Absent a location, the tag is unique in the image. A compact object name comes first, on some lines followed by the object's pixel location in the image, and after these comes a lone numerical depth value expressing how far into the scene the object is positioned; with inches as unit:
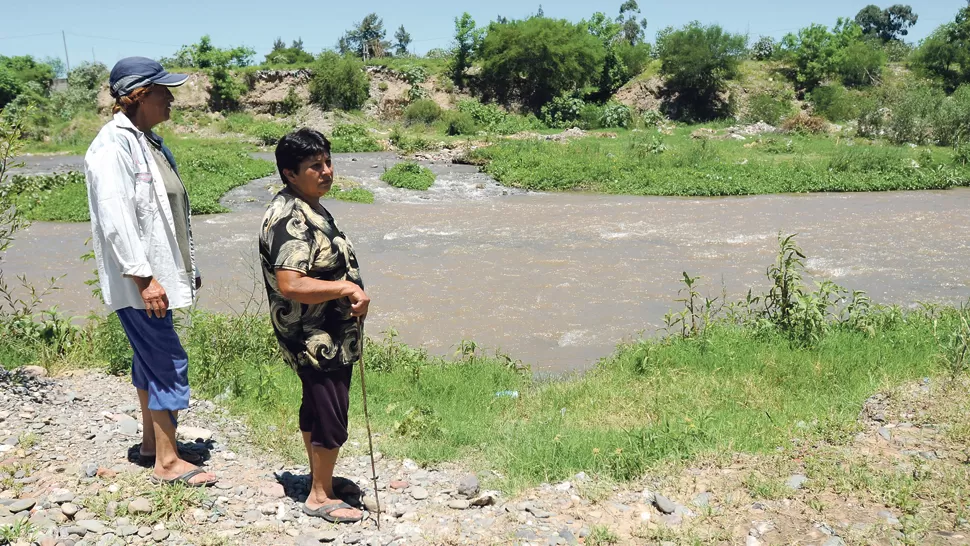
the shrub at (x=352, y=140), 1120.2
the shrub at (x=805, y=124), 1149.1
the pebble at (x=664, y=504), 130.5
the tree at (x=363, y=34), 2810.0
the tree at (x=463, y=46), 1630.2
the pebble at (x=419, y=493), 145.2
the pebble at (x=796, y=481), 136.0
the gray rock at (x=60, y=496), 126.0
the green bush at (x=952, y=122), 933.2
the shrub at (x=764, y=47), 1866.4
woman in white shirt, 125.0
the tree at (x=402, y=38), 2999.5
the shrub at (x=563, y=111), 1428.4
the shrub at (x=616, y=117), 1333.7
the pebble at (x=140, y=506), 125.5
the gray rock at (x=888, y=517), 122.7
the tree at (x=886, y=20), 3405.5
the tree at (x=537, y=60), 1525.6
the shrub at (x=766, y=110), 1342.3
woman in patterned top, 119.4
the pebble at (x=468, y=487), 144.2
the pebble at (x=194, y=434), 160.4
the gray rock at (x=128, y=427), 158.2
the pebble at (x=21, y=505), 121.7
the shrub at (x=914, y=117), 957.2
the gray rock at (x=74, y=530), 117.9
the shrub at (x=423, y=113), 1401.3
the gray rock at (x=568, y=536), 121.8
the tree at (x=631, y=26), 3093.0
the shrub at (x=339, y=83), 1528.1
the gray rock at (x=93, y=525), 119.3
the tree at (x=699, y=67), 1440.7
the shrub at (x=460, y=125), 1309.1
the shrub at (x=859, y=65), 1520.7
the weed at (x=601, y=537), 121.7
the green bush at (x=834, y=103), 1310.3
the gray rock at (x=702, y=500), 132.5
